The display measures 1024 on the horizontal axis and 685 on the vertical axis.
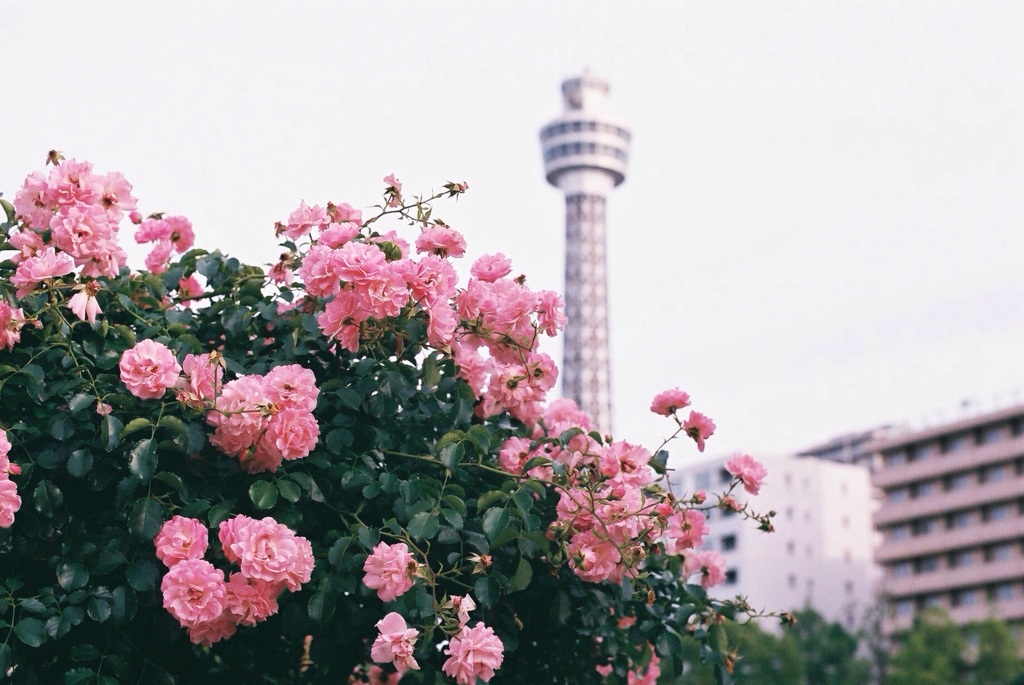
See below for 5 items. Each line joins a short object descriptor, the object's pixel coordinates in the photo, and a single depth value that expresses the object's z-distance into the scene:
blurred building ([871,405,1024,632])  61.41
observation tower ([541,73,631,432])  78.88
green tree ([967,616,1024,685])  44.09
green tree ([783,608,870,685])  52.41
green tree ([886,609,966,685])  43.81
